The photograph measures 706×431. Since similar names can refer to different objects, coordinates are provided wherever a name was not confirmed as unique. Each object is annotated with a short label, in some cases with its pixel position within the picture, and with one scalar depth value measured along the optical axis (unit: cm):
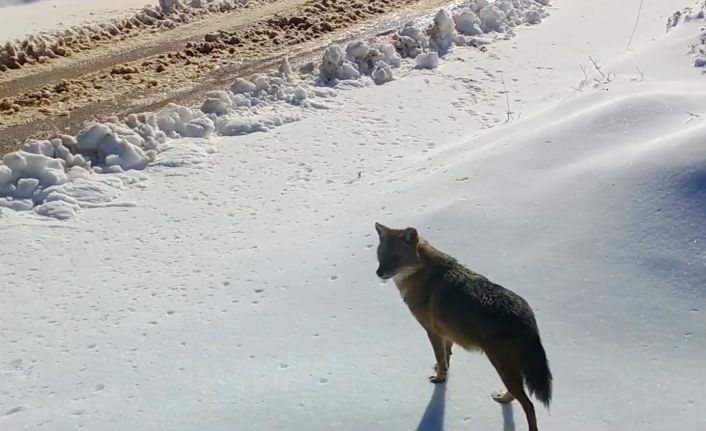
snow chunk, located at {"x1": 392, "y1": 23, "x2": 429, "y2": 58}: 1251
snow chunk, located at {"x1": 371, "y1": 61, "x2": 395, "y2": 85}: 1155
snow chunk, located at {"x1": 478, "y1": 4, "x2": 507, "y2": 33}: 1351
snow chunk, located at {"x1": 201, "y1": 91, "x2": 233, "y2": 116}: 1055
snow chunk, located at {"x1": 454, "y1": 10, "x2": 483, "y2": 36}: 1320
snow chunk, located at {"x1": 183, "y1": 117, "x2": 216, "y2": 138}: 1006
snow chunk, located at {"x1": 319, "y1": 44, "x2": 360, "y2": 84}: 1161
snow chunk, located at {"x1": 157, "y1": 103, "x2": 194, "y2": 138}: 1009
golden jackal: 436
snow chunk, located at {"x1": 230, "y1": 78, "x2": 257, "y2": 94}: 1103
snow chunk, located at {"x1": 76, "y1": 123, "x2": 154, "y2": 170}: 936
